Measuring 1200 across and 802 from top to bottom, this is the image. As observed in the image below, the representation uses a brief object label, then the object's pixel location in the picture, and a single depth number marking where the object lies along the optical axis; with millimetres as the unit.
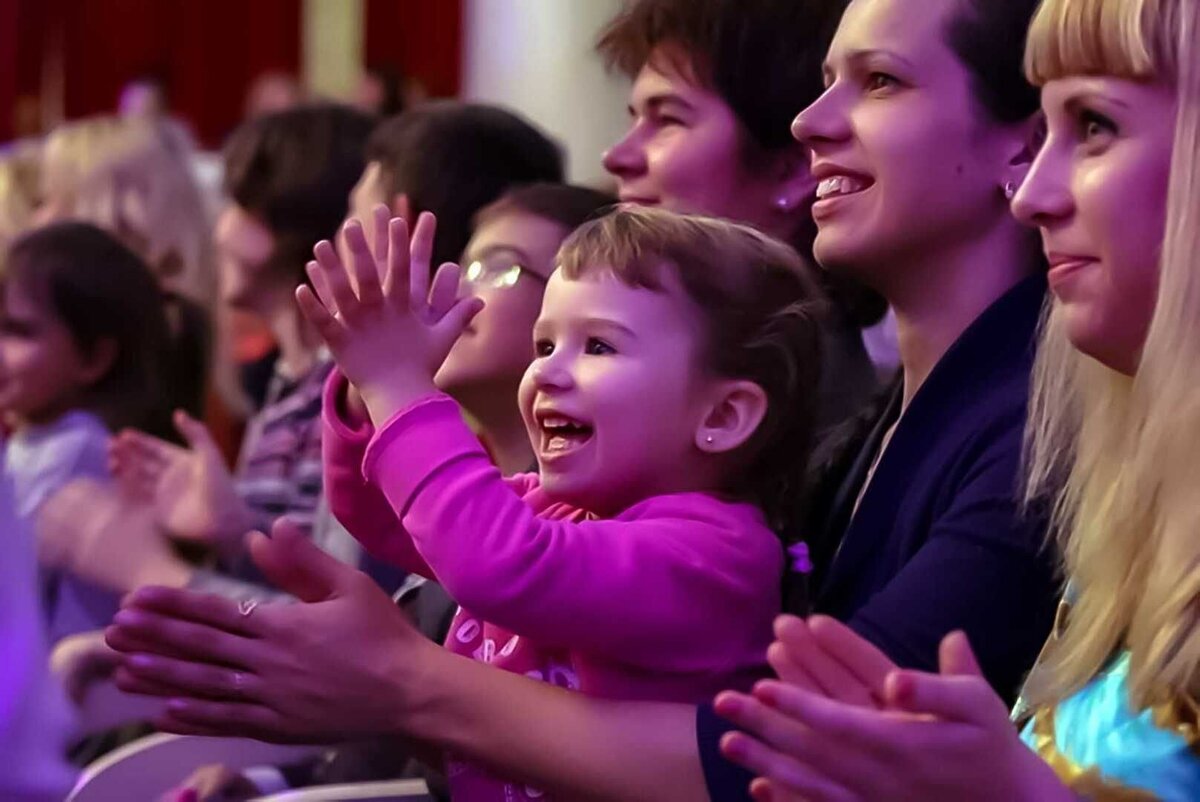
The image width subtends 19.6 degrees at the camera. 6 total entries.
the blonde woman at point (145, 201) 4138
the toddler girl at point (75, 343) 3287
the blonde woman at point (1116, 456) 1704
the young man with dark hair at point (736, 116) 2373
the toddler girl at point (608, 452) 1928
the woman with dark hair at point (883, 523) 1914
